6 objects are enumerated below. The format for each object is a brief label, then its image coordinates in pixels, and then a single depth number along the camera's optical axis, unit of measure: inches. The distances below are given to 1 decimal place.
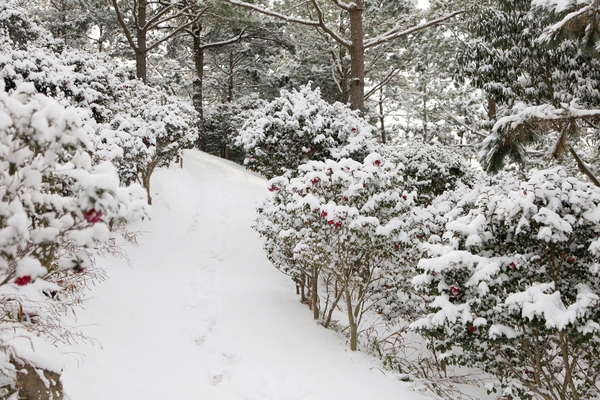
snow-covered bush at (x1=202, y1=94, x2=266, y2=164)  731.4
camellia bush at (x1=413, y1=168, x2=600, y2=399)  120.6
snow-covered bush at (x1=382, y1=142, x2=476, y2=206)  354.0
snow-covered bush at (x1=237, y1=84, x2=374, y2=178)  284.7
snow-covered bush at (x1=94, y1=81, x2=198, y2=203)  242.6
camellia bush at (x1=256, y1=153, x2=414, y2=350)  172.1
